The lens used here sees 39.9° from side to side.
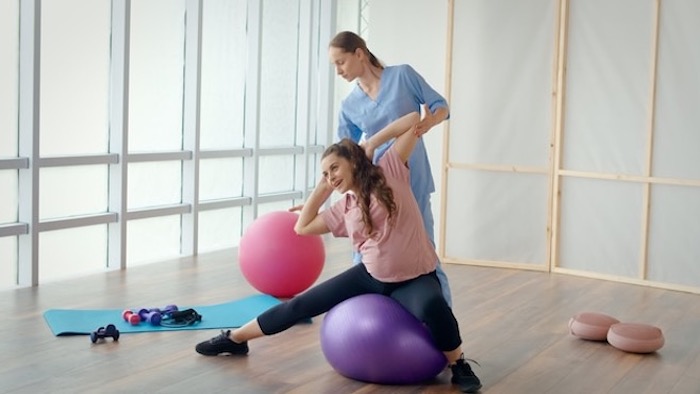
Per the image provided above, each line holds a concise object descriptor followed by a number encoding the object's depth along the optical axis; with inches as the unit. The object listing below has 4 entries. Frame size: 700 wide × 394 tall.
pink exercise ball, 202.8
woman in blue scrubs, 160.2
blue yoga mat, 181.8
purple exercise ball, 145.2
